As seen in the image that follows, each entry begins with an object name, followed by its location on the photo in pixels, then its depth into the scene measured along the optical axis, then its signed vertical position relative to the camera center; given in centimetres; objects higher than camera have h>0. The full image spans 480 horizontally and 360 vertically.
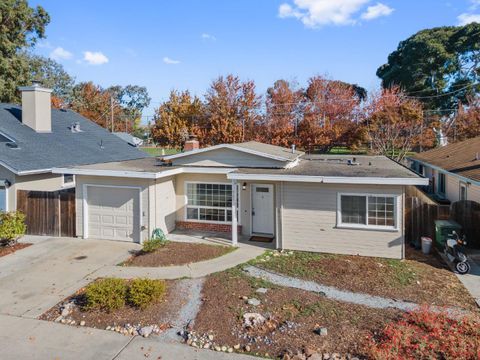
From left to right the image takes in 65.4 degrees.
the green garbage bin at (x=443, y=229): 1259 -169
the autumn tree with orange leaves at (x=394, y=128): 2995 +425
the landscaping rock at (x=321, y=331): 733 -297
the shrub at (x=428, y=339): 649 -295
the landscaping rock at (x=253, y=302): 872 -284
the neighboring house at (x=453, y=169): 1516 +55
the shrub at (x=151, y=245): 1266 -214
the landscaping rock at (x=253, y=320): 778 -293
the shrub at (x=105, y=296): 836 -256
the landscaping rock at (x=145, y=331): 748 -300
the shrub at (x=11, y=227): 1338 -160
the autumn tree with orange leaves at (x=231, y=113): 3375 +629
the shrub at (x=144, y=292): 848 -255
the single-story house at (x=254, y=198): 1248 -63
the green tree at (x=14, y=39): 2911 +1190
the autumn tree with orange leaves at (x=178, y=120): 3572 +599
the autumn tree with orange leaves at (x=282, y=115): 3288 +613
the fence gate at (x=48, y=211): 1516 -116
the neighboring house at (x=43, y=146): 1591 +207
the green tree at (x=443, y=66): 4628 +1451
